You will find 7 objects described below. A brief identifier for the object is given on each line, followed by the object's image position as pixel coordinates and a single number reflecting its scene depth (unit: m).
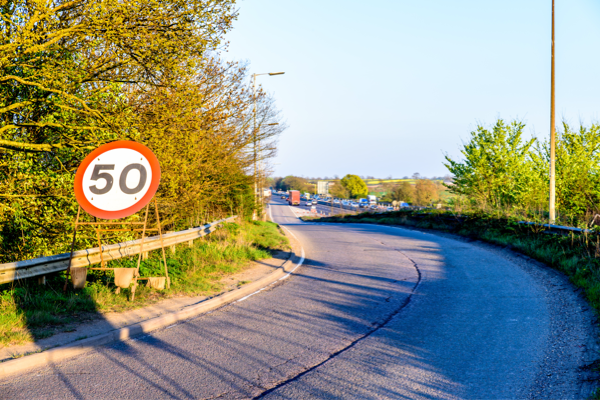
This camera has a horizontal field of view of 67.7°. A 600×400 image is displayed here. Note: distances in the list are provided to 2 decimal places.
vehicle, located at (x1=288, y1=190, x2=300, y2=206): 130.60
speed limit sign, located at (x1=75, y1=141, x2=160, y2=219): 6.93
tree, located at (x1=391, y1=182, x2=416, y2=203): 92.62
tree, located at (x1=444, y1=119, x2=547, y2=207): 28.89
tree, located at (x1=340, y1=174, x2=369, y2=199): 156.00
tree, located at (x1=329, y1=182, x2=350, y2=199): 122.26
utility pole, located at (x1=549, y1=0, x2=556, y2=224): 15.96
